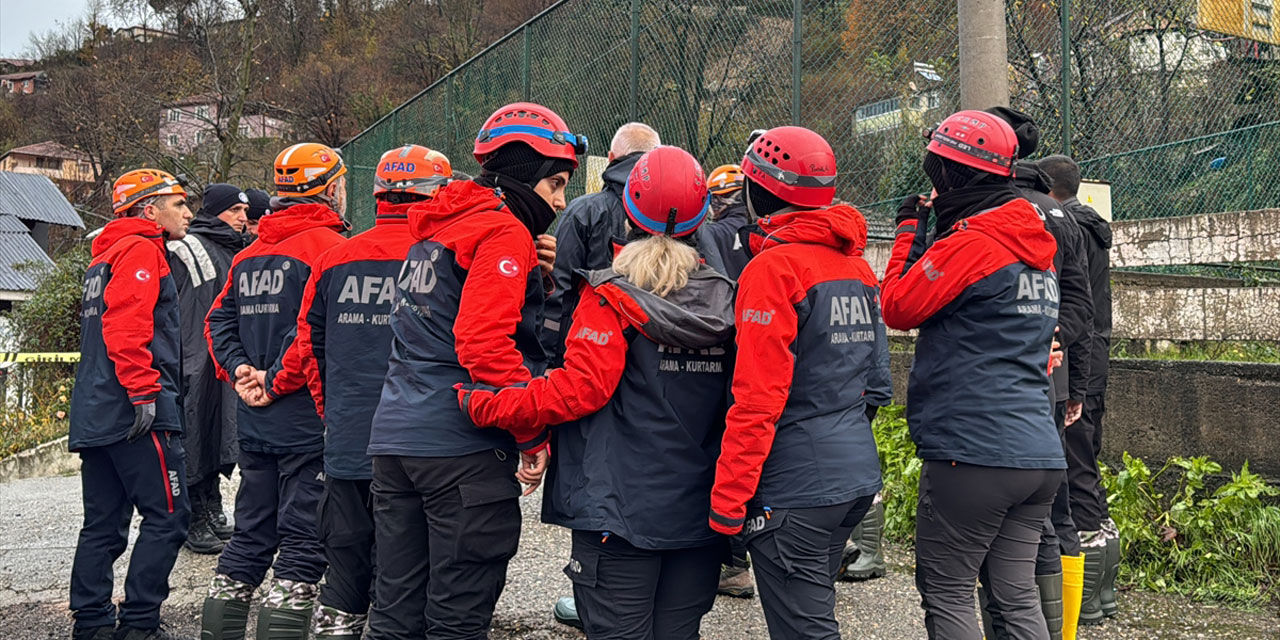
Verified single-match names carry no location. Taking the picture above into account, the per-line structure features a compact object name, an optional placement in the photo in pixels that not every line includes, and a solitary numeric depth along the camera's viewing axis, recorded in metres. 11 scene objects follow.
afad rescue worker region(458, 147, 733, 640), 3.19
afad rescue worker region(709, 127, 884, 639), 3.14
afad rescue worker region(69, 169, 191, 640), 4.65
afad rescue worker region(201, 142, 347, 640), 4.26
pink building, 28.45
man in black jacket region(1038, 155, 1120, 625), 5.02
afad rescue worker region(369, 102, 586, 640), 3.31
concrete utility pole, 5.29
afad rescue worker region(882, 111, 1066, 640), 3.52
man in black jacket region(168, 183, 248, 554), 6.23
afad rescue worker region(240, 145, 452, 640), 3.87
